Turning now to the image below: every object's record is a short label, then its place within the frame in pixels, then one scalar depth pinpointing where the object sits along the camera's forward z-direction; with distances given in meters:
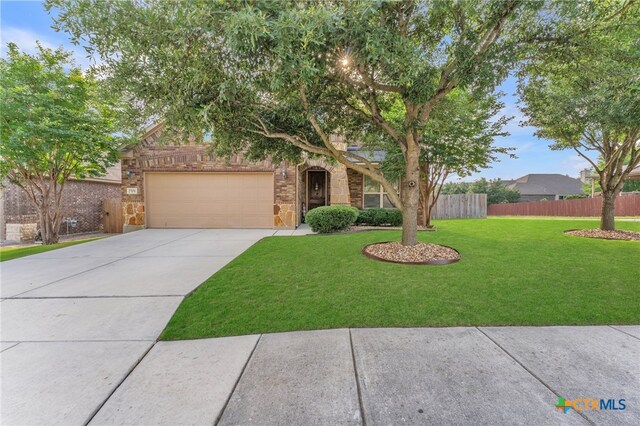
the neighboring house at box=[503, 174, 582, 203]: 36.00
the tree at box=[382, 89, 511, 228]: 8.24
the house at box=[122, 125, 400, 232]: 10.64
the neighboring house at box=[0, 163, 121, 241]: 11.65
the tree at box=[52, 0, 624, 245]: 3.23
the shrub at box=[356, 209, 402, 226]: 10.08
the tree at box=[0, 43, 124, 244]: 7.32
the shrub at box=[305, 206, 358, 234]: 8.87
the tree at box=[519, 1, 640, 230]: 4.51
